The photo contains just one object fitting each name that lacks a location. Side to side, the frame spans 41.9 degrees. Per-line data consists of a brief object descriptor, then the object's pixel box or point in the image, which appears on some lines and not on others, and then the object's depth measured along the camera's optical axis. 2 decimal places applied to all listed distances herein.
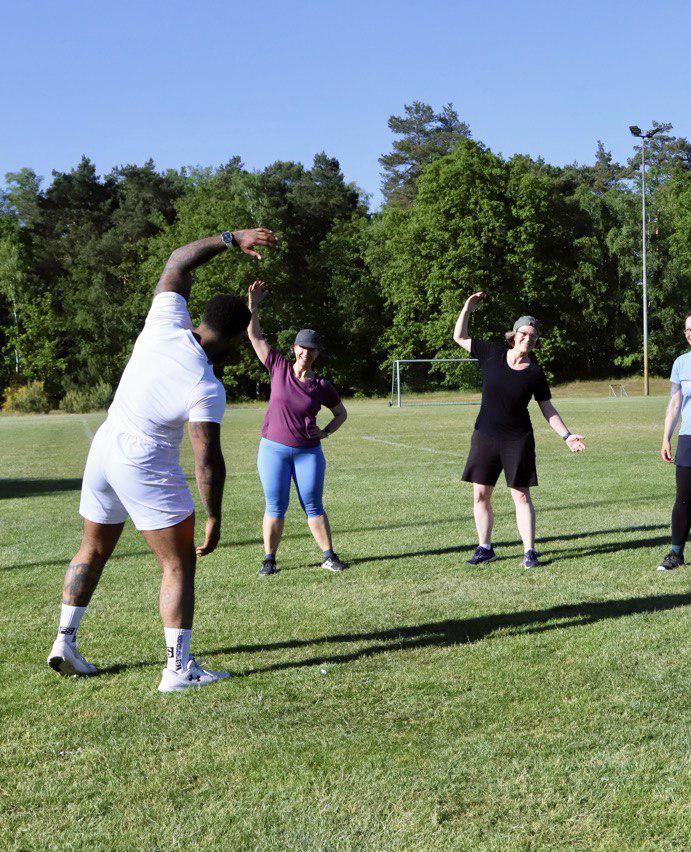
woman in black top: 7.57
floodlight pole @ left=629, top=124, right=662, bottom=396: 47.50
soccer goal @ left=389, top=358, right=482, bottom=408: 46.44
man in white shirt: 4.20
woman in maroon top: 7.50
